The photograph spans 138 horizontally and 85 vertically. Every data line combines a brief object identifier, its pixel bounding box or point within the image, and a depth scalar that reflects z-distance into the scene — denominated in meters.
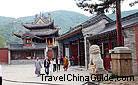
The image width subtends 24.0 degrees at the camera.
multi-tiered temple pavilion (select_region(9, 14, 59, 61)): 58.91
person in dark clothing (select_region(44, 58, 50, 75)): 23.52
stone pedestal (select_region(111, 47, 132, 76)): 12.94
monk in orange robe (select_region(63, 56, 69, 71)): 28.28
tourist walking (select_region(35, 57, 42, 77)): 23.54
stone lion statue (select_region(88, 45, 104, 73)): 15.69
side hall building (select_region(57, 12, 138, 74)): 18.75
